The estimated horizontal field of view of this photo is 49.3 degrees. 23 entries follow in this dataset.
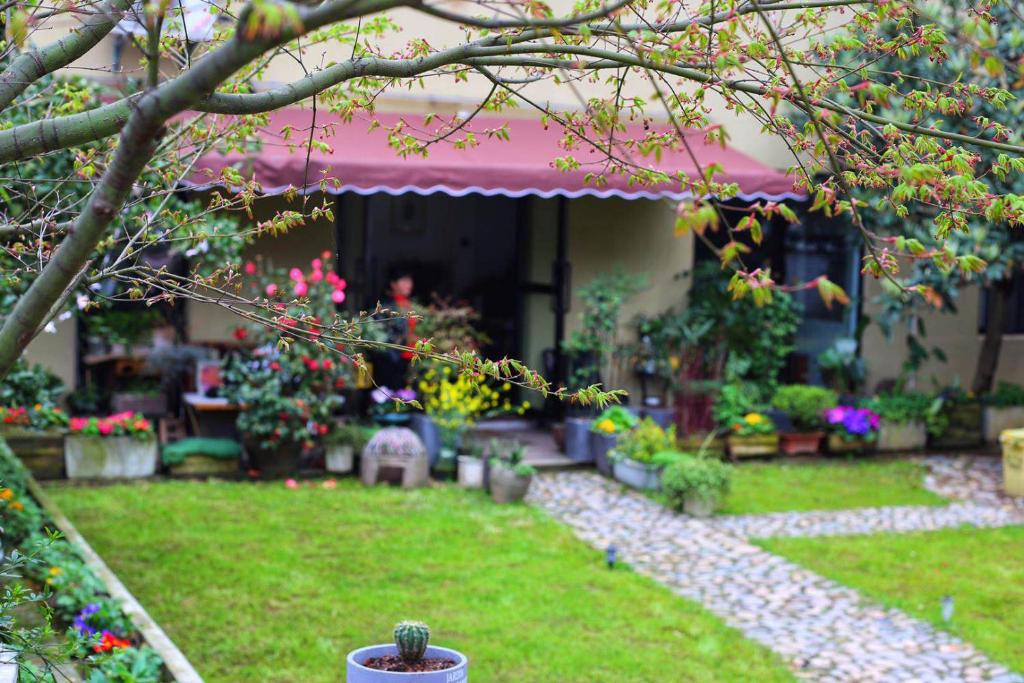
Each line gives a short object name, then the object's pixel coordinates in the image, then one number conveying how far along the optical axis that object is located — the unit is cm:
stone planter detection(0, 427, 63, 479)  977
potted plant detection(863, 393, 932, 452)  1251
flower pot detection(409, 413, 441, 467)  1077
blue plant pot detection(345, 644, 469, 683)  409
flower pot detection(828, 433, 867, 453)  1232
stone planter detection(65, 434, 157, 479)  992
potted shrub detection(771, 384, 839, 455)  1210
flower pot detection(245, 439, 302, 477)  1033
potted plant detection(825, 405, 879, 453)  1218
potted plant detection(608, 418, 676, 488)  1050
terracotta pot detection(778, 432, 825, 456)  1213
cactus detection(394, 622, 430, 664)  424
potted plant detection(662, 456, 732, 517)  941
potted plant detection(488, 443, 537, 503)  974
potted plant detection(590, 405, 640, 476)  1115
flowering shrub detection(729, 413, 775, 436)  1180
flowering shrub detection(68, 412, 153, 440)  991
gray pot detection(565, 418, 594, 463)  1147
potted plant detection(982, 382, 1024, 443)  1308
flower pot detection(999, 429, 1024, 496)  1046
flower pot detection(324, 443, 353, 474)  1059
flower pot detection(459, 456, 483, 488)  1036
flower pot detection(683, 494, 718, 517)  948
